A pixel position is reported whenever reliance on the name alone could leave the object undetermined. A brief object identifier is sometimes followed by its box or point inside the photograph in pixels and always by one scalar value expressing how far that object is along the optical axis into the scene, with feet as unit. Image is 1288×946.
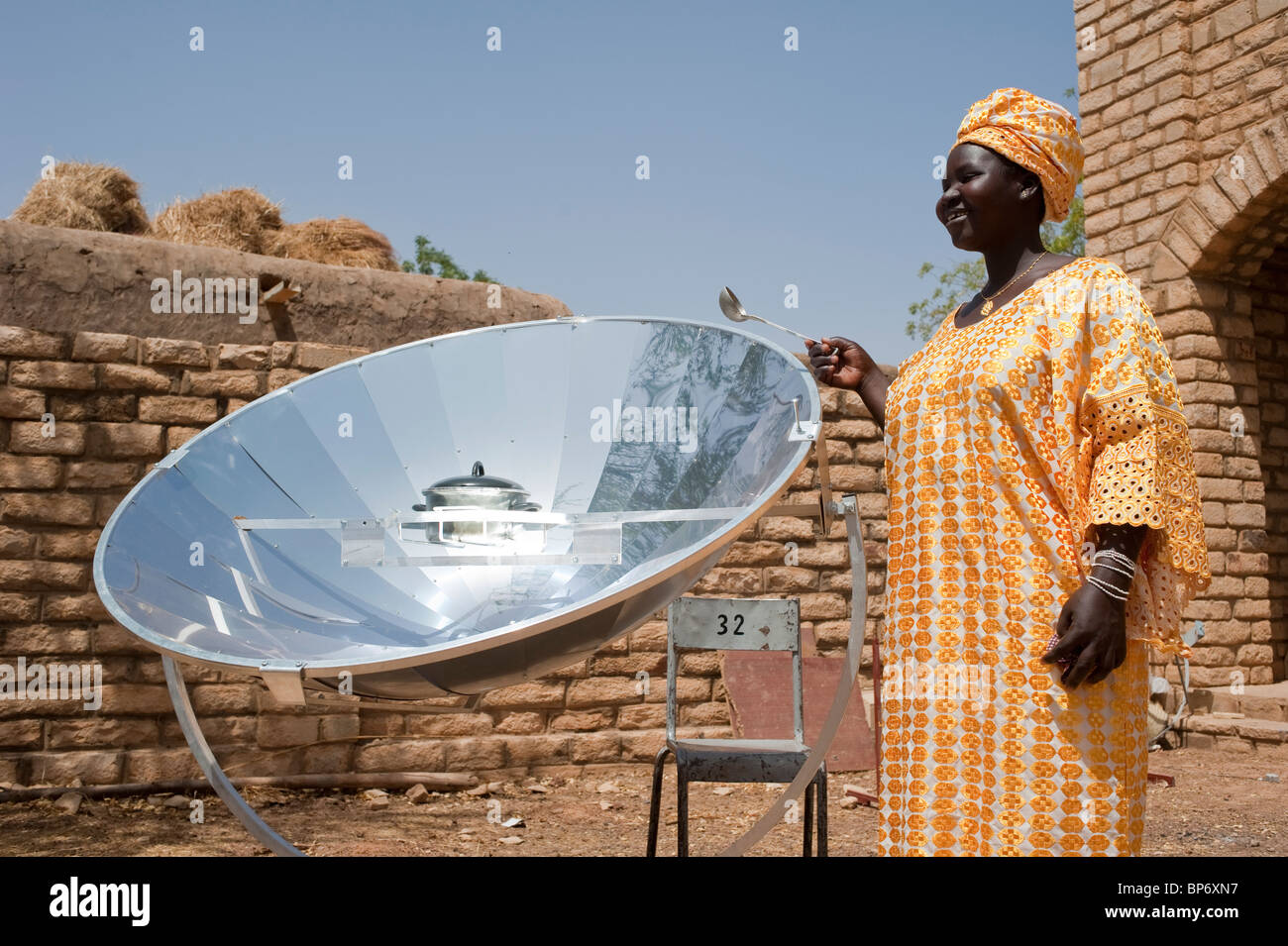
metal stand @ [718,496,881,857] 7.18
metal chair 10.72
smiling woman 5.72
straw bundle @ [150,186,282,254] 33.86
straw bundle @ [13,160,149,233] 32.89
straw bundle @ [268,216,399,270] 36.65
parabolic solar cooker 6.49
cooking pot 9.48
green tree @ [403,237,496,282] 111.45
